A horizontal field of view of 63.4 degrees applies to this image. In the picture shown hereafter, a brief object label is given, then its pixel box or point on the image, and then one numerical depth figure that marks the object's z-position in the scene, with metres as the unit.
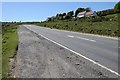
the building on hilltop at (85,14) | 53.68
